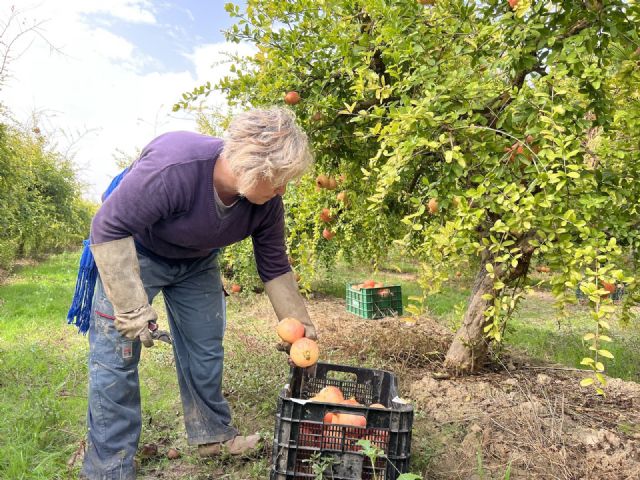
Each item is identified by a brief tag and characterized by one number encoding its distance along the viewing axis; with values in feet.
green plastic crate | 22.07
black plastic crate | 6.63
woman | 6.81
